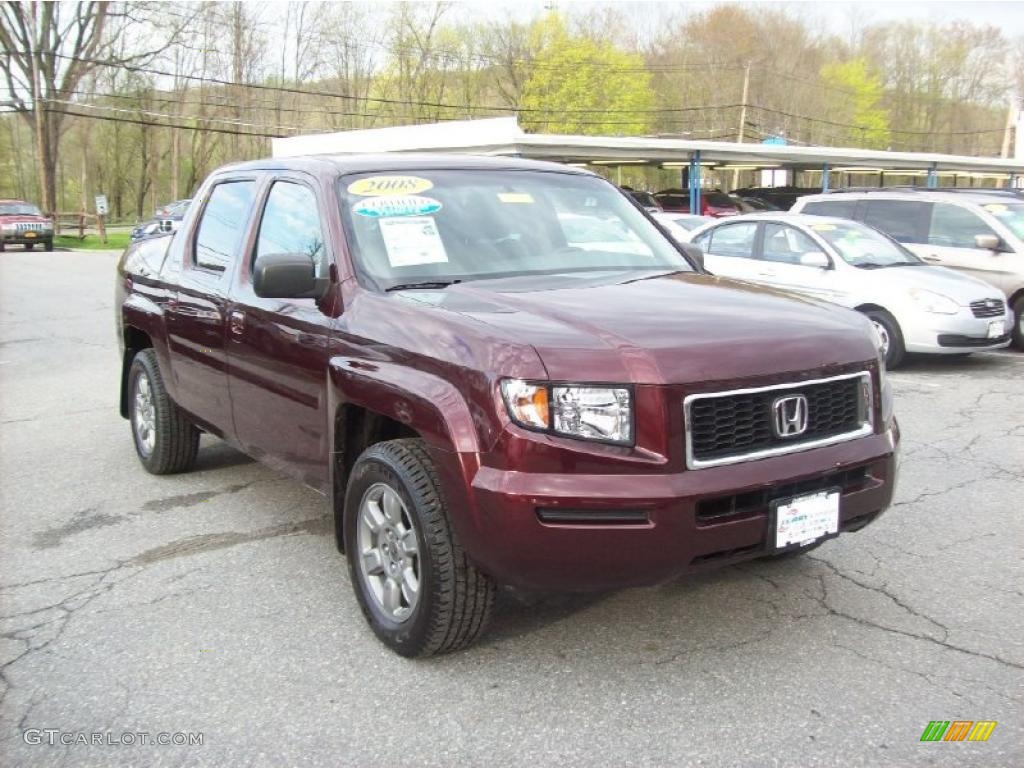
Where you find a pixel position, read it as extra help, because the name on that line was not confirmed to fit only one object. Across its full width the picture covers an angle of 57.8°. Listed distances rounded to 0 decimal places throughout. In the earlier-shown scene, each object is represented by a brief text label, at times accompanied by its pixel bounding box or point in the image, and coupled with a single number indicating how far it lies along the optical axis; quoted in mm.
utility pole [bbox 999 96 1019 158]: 67500
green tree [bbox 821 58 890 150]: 72812
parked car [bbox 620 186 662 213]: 27000
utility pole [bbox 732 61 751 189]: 56566
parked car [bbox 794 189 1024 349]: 10711
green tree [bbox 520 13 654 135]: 61812
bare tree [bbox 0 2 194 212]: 48938
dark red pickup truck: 2811
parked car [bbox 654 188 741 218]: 29797
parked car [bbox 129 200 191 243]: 24153
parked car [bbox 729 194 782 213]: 30484
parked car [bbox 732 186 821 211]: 34125
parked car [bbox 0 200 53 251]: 31625
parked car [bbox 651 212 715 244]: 17016
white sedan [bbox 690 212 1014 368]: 9070
